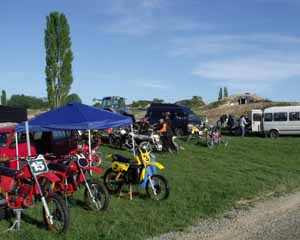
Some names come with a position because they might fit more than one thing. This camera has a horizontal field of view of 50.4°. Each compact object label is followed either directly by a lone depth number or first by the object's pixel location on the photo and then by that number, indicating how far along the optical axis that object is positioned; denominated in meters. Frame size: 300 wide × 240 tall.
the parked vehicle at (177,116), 19.17
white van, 19.89
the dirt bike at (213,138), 15.87
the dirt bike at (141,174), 7.17
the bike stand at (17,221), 5.44
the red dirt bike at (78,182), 6.25
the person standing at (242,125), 21.04
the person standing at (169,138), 13.79
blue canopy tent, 7.62
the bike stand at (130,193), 7.19
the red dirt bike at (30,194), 5.23
